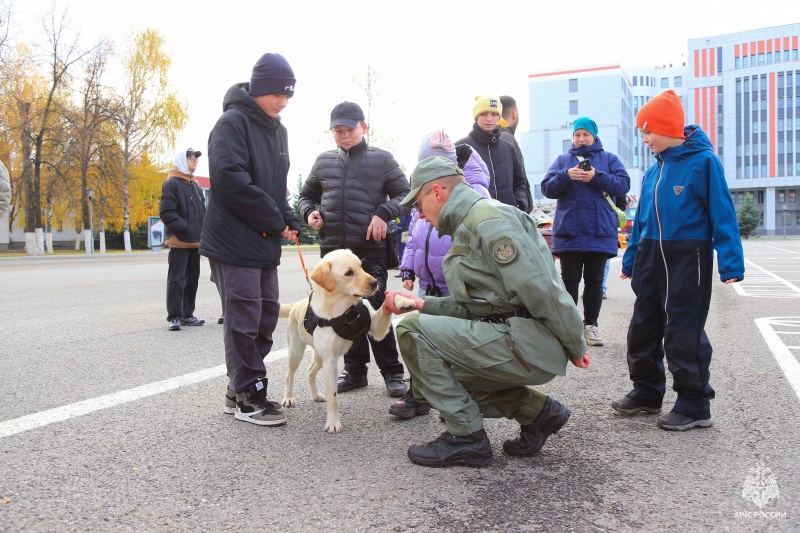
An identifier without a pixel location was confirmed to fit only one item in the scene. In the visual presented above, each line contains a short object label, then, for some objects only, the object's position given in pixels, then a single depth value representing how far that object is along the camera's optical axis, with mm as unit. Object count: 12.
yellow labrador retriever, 4129
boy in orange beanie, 4012
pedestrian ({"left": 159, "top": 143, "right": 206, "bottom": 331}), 8602
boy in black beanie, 4199
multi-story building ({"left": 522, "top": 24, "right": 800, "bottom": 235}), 93312
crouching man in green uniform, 3242
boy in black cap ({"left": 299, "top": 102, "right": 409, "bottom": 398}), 4988
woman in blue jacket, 6508
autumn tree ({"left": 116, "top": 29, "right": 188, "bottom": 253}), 49066
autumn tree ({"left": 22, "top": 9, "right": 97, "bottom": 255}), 40000
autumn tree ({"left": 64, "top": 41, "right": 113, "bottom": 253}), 42344
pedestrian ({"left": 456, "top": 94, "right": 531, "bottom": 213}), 5789
